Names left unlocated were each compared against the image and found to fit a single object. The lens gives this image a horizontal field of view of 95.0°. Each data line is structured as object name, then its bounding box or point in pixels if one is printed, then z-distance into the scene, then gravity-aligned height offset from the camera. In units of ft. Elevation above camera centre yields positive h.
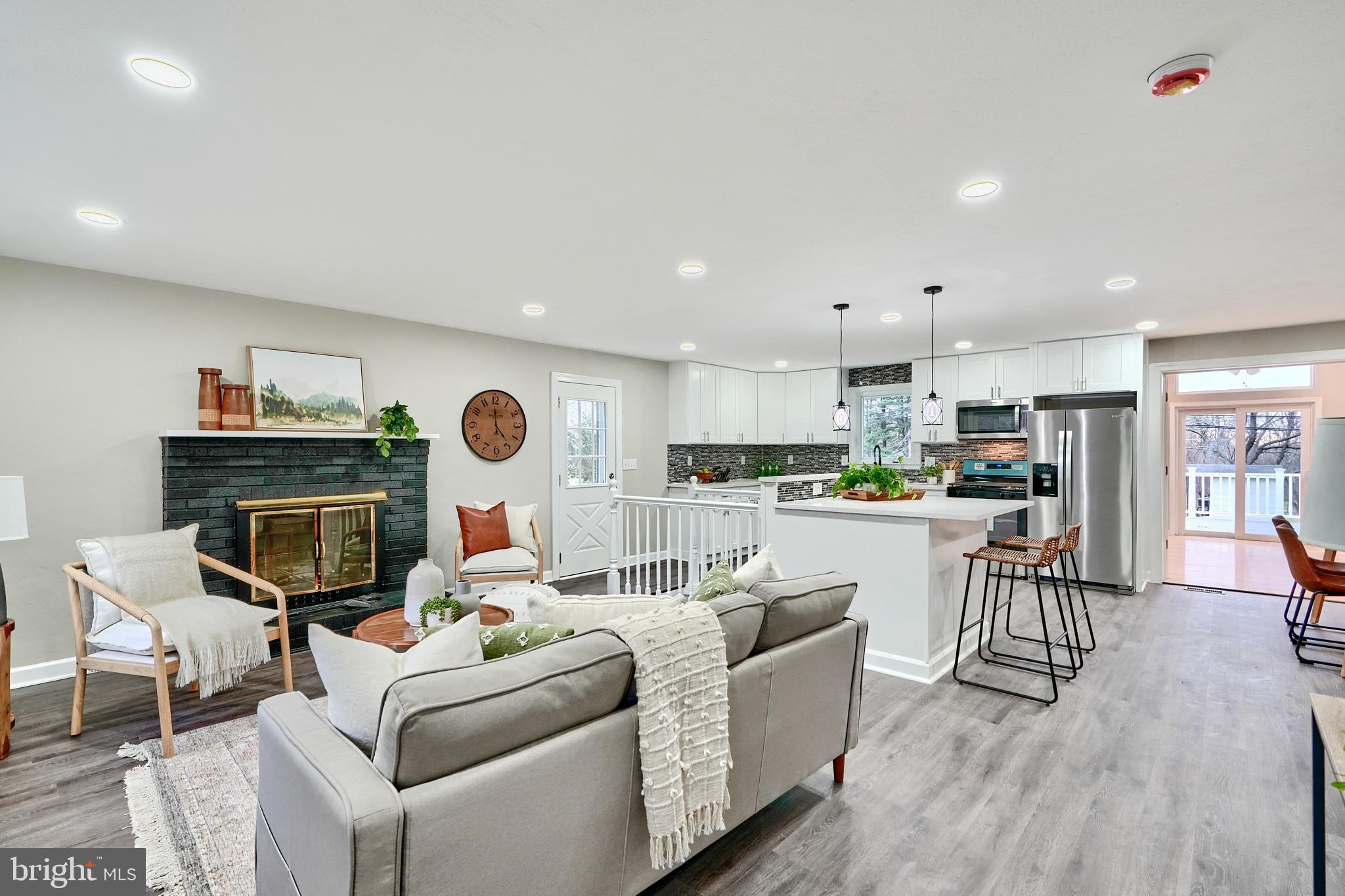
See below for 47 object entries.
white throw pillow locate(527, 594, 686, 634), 6.21 -1.68
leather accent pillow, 16.30 -2.29
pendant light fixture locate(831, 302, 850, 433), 15.19 +0.67
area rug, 6.29 -4.35
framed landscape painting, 14.07 +1.35
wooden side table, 8.45 -3.30
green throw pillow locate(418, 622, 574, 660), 5.62 -1.78
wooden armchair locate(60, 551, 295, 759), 8.63 -3.13
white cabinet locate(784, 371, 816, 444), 26.32 +1.55
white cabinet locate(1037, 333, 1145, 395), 18.11 +2.38
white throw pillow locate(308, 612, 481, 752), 4.70 -1.78
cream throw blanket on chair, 9.20 -2.63
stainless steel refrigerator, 18.40 -1.26
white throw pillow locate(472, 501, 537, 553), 17.20 -2.22
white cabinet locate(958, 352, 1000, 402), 21.17 +2.32
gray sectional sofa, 3.89 -2.38
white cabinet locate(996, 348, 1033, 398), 20.43 +2.36
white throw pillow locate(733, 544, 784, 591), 7.68 -1.63
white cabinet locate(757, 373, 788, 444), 27.04 +1.54
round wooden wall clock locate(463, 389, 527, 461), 18.29 +0.63
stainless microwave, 20.58 +0.83
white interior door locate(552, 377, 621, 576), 20.52 -0.81
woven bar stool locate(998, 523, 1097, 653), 12.01 -2.06
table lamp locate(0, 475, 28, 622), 8.45 -0.89
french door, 27.22 -1.16
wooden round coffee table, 9.26 -2.93
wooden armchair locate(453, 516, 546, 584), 15.16 -3.04
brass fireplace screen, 13.76 -2.22
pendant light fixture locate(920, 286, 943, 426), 14.07 +0.77
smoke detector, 5.44 +3.32
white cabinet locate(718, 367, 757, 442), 25.44 +1.65
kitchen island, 11.61 -2.36
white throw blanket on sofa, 5.27 -2.49
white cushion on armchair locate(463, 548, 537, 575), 15.29 -2.94
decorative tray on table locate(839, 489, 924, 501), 13.19 -1.13
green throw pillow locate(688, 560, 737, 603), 7.10 -1.64
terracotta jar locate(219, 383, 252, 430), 13.35 +0.81
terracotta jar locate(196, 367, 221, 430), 13.05 +0.98
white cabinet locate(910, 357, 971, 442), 22.04 +1.89
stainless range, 20.30 -1.45
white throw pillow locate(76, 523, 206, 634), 9.62 -2.00
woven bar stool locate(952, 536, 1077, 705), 10.80 -2.81
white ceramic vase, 9.82 -2.26
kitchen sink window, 25.34 +0.93
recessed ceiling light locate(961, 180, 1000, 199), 8.05 +3.39
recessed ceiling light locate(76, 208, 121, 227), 9.08 +3.45
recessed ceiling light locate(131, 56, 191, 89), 5.55 +3.46
